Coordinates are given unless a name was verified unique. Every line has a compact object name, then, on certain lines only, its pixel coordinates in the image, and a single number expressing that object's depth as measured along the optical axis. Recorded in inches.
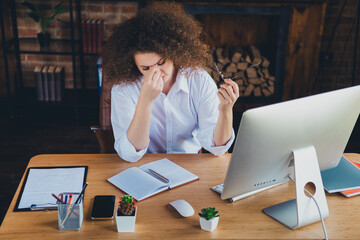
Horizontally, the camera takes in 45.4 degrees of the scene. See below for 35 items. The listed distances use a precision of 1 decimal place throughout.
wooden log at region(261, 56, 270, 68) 144.3
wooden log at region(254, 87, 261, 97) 144.2
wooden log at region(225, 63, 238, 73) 142.9
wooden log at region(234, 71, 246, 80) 144.0
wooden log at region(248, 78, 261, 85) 143.6
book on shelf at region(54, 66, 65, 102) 142.8
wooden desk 48.3
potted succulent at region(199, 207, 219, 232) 48.3
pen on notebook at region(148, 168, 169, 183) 59.2
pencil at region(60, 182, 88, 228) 48.4
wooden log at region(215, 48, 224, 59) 143.5
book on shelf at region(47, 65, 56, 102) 142.1
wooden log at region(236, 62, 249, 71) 142.9
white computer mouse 51.3
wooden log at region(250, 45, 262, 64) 142.9
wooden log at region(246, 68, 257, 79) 143.3
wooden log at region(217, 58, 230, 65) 142.4
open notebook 56.6
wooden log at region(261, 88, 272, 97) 143.4
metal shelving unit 136.9
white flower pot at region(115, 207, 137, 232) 47.9
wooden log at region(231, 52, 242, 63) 142.3
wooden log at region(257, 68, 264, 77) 143.9
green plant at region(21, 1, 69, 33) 138.1
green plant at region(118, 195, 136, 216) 48.6
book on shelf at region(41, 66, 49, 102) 142.2
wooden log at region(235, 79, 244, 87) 144.3
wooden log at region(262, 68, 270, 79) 143.4
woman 65.2
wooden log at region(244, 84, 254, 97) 143.9
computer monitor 47.0
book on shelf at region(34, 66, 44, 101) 142.2
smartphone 50.7
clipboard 53.4
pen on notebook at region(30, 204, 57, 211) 52.1
